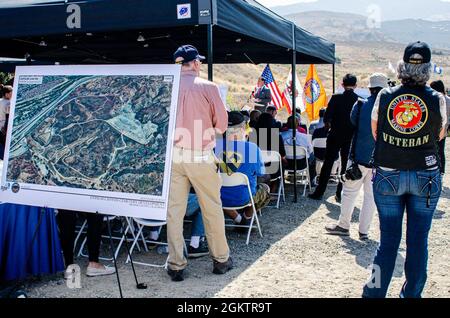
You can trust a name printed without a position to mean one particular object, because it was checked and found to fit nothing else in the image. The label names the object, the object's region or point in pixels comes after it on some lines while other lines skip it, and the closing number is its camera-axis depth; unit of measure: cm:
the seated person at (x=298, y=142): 721
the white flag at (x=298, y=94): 1105
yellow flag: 1128
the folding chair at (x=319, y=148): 759
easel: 387
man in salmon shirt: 378
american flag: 1102
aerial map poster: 336
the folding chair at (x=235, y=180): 484
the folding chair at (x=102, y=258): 458
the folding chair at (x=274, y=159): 650
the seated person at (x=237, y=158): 489
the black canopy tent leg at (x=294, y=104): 659
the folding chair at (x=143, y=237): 430
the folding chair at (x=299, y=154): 719
